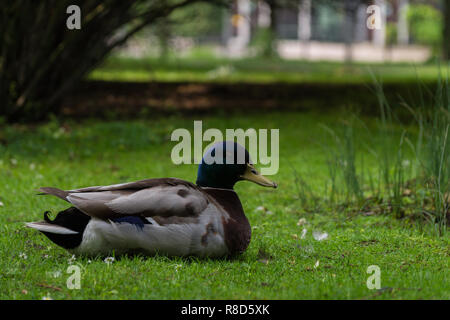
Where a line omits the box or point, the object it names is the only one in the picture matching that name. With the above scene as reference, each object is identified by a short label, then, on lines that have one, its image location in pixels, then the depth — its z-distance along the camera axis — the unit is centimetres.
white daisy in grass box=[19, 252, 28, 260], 985
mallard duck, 920
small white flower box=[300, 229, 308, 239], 1168
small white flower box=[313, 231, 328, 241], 1155
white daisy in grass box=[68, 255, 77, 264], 942
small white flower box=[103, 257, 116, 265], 934
